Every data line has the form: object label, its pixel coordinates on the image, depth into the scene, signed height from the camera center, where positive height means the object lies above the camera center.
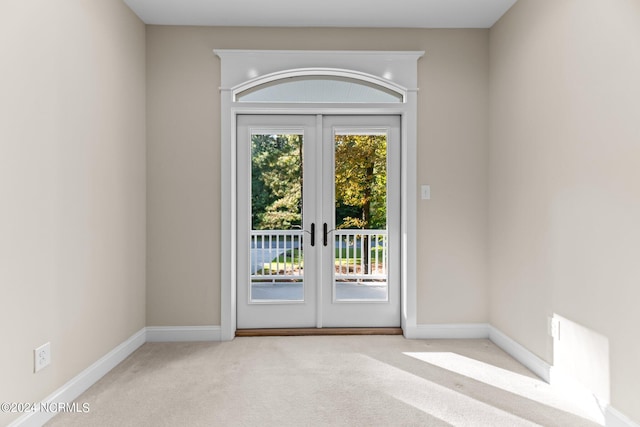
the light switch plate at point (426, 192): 3.33 +0.16
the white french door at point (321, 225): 3.45 -0.14
